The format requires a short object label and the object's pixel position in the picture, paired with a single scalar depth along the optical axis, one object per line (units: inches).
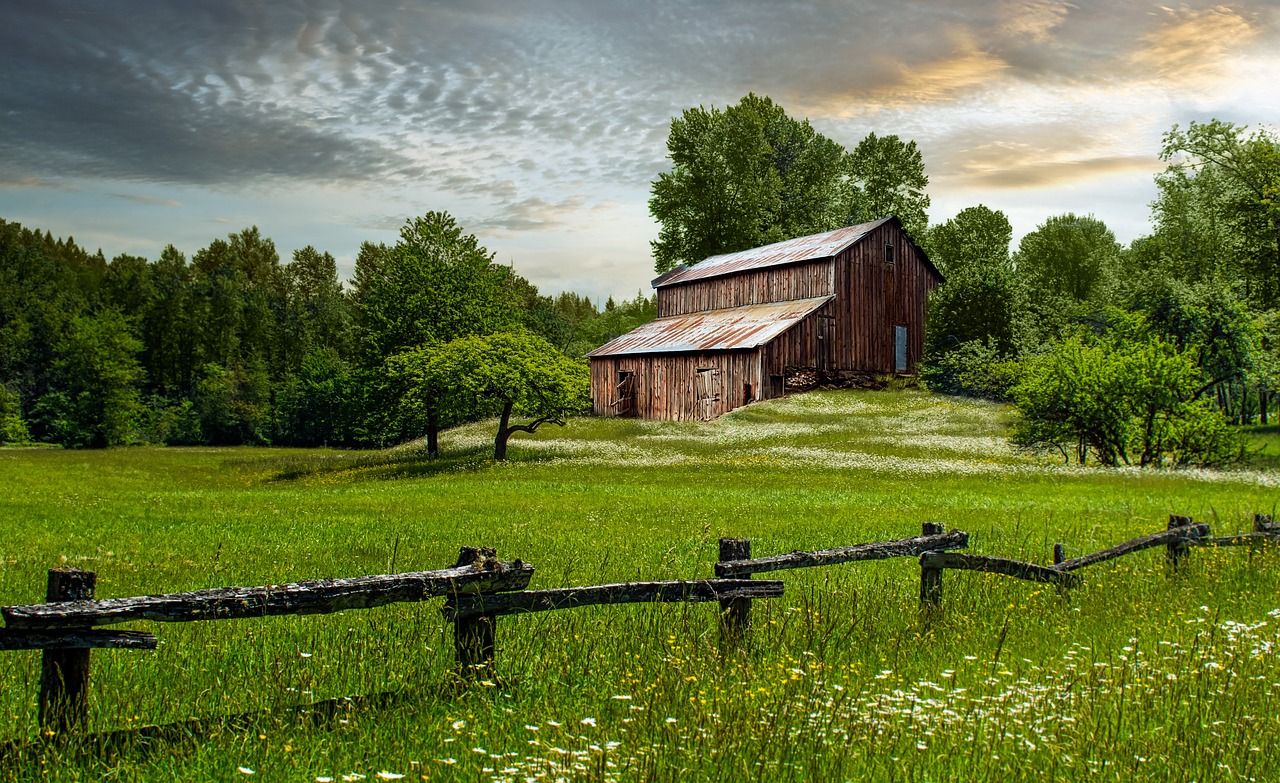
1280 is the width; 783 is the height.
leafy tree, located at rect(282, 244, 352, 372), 4505.4
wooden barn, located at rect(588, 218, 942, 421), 2299.5
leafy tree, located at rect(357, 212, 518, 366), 1929.1
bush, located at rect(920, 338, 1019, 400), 2226.9
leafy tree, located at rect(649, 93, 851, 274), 3454.7
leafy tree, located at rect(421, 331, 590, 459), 1587.1
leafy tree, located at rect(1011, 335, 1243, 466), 1396.4
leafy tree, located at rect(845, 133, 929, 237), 3501.5
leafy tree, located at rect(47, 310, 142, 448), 3132.4
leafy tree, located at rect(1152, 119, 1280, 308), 1822.1
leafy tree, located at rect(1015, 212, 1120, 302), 3964.1
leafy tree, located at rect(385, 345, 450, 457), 1626.5
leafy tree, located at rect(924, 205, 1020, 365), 2393.0
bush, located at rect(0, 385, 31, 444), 3486.7
